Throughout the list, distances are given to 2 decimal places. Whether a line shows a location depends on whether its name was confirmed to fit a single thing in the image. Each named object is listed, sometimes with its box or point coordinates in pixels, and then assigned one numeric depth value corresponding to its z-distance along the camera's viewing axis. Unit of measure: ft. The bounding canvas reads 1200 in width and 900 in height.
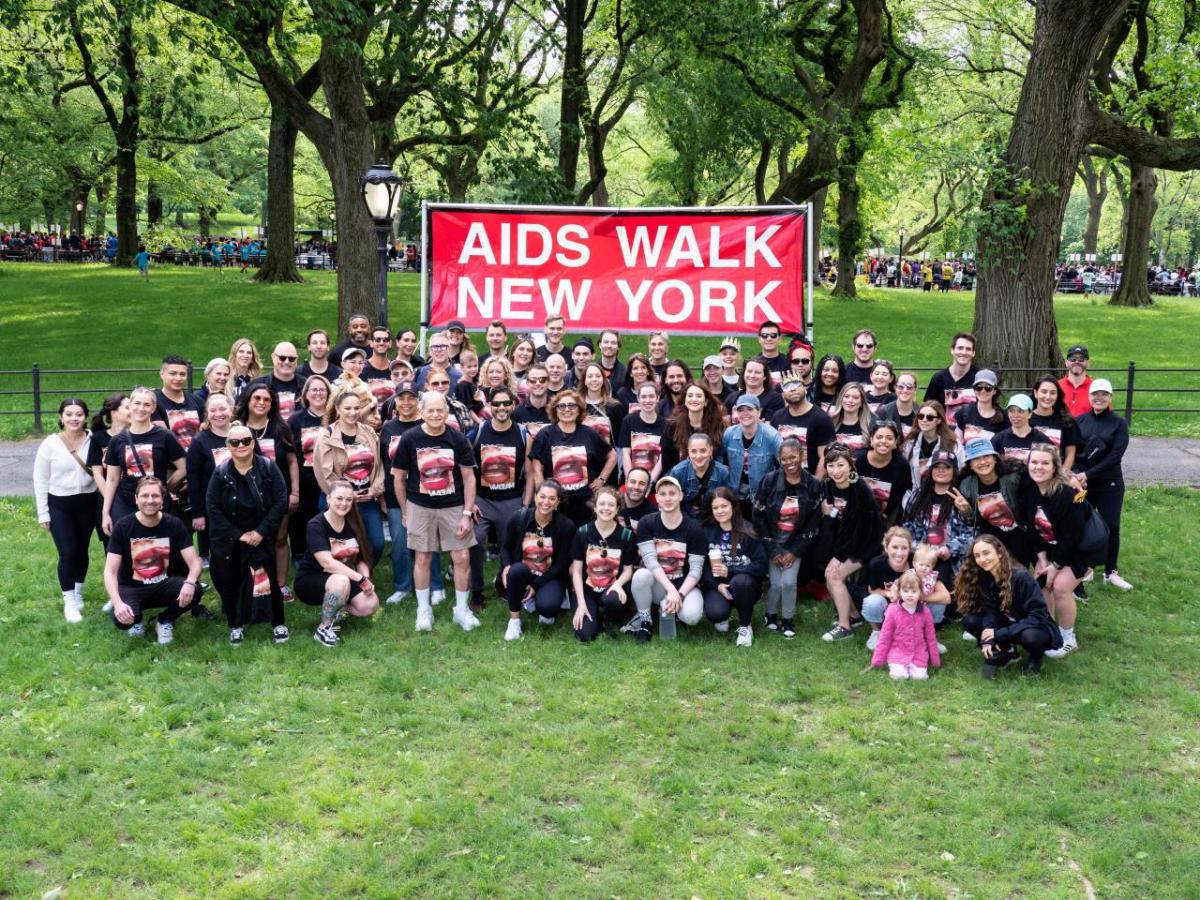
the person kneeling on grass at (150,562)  24.66
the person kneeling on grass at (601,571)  25.49
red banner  36.60
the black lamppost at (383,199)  36.50
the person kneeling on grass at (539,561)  25.85
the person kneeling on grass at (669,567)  25.40
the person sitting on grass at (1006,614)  23.08
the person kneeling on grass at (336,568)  25.41
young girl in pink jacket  23.26
